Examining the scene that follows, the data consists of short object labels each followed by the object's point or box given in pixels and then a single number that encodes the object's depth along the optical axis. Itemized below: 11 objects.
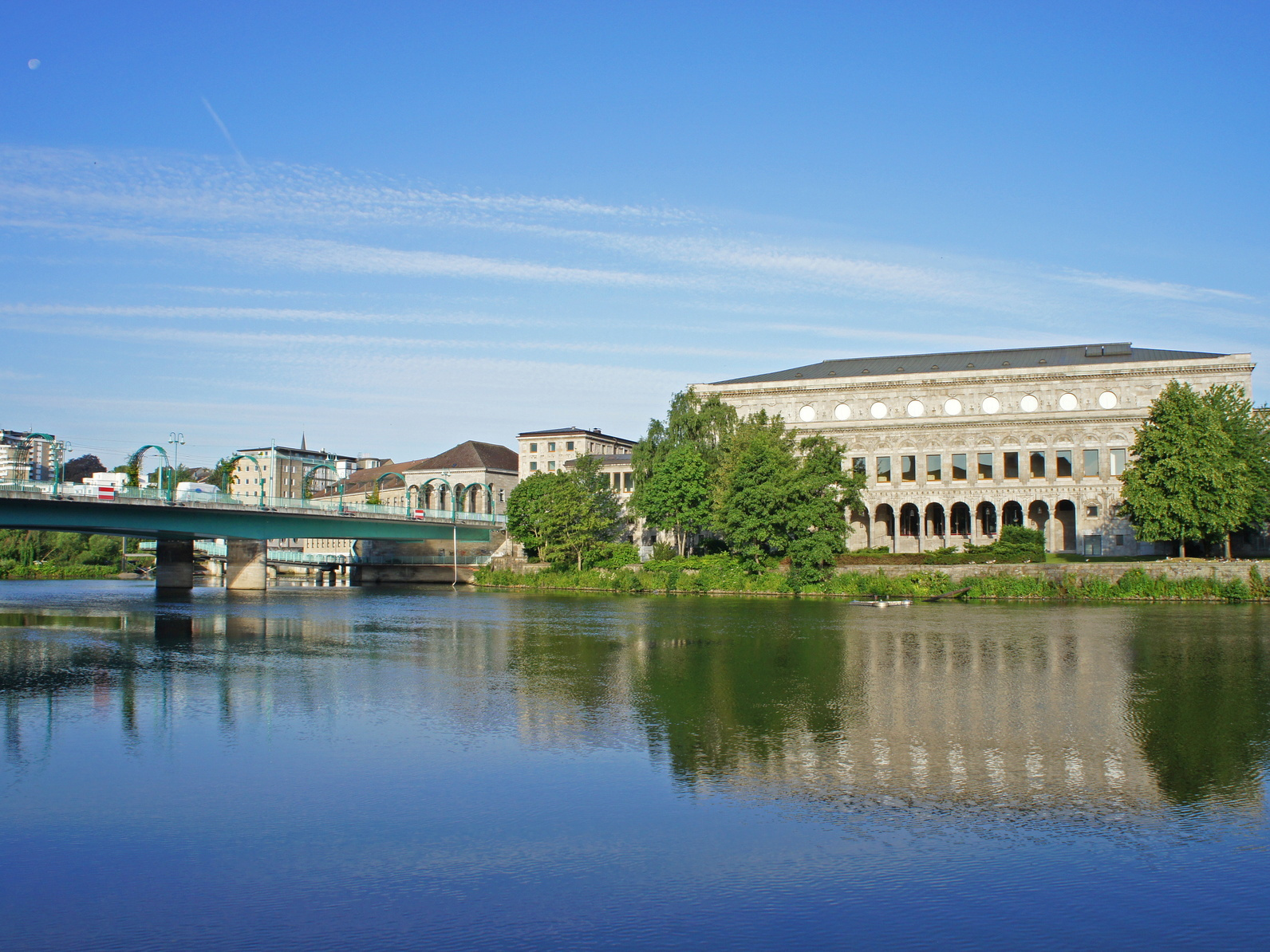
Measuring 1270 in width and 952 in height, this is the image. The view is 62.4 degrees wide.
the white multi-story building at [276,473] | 184.38
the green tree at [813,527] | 74.19
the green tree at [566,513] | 93.69
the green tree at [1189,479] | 65.88
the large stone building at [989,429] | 91.75
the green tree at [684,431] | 92.00
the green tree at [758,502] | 75.19
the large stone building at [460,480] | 143.62
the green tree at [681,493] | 85.44
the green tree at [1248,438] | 67.75
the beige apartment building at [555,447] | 138.38
